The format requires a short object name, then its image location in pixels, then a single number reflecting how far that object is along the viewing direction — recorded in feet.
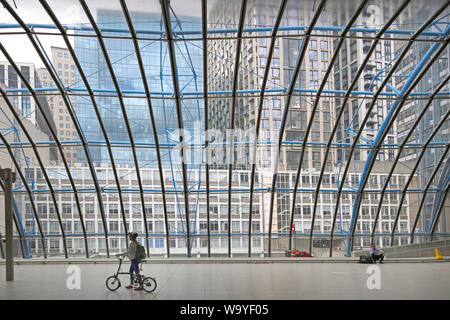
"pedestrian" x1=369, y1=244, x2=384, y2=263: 88.94
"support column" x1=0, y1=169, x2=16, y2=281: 63.62
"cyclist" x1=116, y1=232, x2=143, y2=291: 51.20
